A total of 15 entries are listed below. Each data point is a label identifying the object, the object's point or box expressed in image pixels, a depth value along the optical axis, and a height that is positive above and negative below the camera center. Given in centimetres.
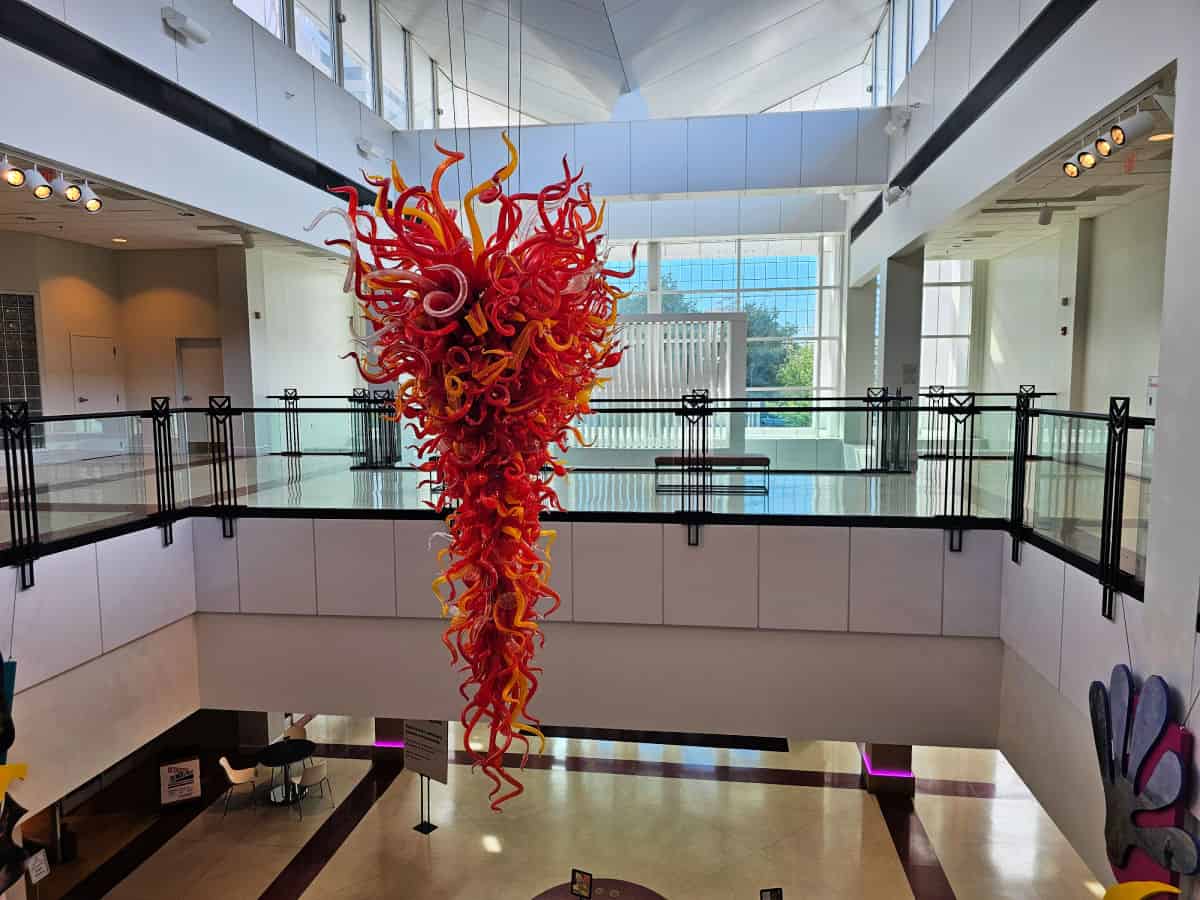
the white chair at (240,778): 984 -535
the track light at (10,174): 622 +175
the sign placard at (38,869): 631 -418
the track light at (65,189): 677 +177
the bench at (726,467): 677 -95
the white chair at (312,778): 992 -539
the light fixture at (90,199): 732 +183
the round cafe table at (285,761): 981 -509
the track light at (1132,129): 468 +160
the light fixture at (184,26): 781 +381
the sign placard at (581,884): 601 -413
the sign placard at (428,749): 854 -430
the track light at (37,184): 655 +176
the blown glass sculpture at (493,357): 196 +6
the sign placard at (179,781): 968 -528
